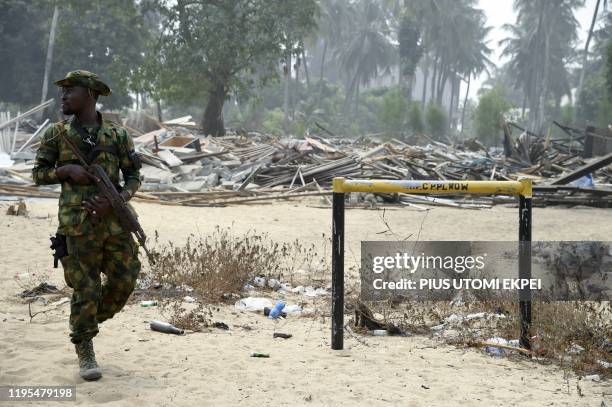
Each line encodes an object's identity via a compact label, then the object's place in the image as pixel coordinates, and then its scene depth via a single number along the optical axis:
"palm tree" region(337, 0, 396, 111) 66.44
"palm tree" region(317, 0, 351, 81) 62.75
